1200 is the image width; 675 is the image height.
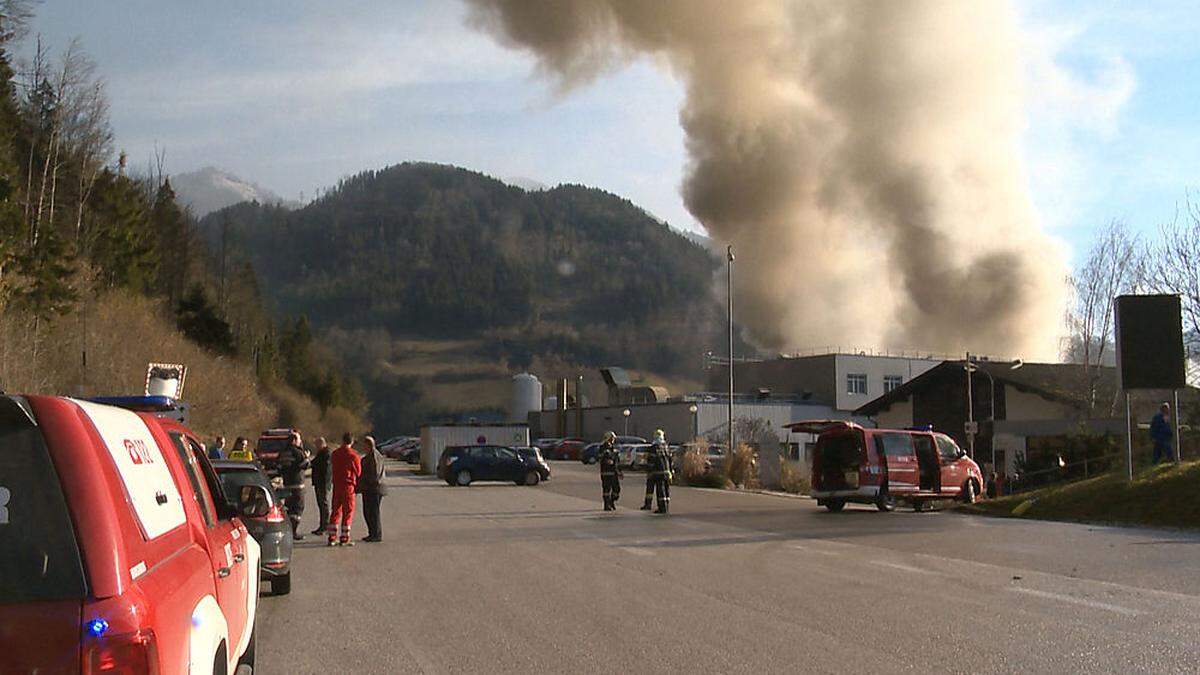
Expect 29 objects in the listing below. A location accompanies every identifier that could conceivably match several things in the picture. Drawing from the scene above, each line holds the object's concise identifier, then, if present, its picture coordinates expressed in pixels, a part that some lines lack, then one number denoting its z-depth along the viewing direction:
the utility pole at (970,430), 38.25
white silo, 107.94
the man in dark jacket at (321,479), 17.52
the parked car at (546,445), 72.06
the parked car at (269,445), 36.39
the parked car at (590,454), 62.78
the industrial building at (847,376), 76.06
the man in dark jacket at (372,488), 16.42
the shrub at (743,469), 35.59
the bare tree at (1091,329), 53.87
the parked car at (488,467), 37.44
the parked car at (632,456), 47.59
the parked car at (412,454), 62.75
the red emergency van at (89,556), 3.20
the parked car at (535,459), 38.00
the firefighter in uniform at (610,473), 23.70
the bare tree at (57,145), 44.06
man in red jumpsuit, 15.91
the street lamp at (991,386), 43.61
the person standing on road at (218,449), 21.27
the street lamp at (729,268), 39.78
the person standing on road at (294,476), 16.48
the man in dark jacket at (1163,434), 23.59
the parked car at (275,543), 10.38
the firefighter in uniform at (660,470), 22.62
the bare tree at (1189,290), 36.62
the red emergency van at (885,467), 22.62
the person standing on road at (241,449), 23.13
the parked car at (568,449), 69.19
